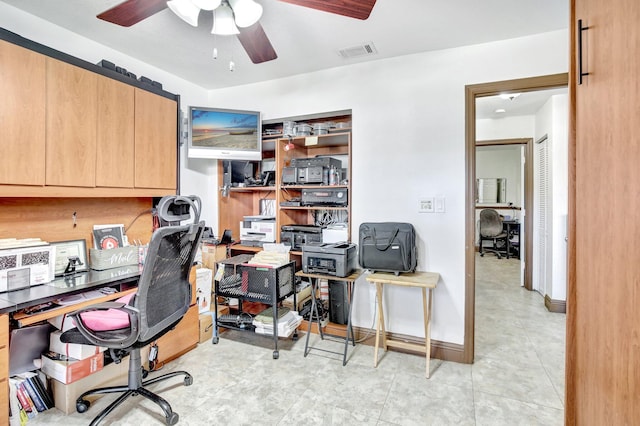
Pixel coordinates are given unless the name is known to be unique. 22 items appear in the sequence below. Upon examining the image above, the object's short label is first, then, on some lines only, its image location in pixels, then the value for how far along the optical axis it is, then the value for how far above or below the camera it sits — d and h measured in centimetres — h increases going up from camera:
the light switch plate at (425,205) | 269 +7
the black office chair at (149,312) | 169 -55
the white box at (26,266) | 181 -32
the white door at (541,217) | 402 -4
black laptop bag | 250 -27
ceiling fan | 154 +105
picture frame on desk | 222 -31
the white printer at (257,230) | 333 -19
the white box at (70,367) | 190 -95
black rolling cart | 272 -67
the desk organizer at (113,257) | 236 -34
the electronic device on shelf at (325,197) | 304 +16
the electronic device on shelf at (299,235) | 313 -21
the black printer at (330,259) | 261 -39
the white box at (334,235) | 300 -21
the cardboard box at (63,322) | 203 -71
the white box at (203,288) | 295 -72
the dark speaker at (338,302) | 300 -84
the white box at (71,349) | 195 -85
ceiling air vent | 261 +138
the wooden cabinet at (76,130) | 183 +57
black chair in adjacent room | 713 -34
